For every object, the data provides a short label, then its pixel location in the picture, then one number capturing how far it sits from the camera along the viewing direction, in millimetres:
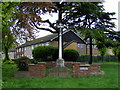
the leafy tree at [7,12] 4884
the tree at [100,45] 19197
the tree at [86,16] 15320
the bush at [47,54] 20016
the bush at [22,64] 9242
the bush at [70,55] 19859
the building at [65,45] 32334
